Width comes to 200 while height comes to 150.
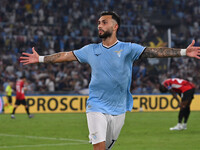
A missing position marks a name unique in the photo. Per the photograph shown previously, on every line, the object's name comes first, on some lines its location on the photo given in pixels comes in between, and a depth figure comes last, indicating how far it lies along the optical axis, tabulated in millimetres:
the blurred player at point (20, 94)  25953
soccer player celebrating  7645
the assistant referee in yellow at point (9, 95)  27953
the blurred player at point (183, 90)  19109
